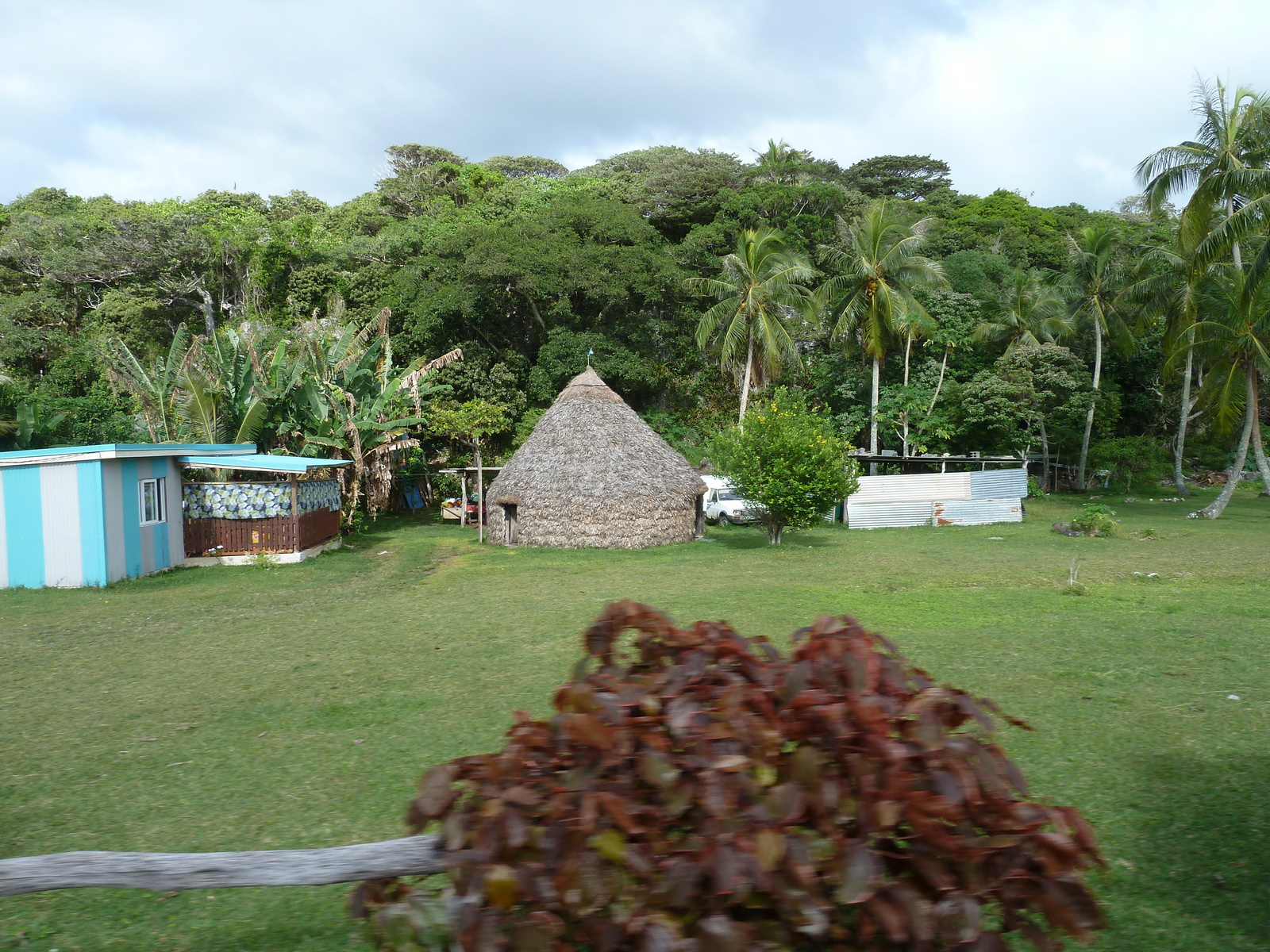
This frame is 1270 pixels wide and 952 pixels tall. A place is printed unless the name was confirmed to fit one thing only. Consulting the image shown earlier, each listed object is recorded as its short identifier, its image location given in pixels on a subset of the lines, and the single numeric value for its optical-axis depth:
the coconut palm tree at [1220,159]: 23.92
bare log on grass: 2.80
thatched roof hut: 20.86
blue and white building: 14.65
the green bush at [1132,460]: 36.00
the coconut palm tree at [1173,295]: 27.91
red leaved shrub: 2.26
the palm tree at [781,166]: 41.28
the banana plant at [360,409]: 22.25
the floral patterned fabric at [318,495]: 18.97
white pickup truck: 27.86
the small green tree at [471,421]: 30.23
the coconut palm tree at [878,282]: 32.88
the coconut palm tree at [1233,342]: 25.14
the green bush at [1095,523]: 21.53
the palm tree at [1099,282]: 34.59
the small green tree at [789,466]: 19.48
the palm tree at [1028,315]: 35.50
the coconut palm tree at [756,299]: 32.41
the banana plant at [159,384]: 21.14
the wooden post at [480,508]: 22.06
